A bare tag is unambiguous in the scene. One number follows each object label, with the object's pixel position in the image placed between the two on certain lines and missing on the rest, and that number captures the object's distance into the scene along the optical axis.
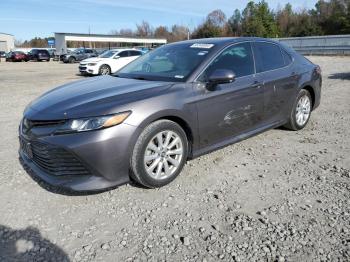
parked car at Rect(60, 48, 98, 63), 35.88
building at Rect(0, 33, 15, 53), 80.44
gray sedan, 3.19
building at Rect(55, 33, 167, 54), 54.91
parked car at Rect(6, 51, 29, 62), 40.34
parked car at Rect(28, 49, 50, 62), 41.34
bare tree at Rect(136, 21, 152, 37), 102.00
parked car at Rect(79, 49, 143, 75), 17.70
